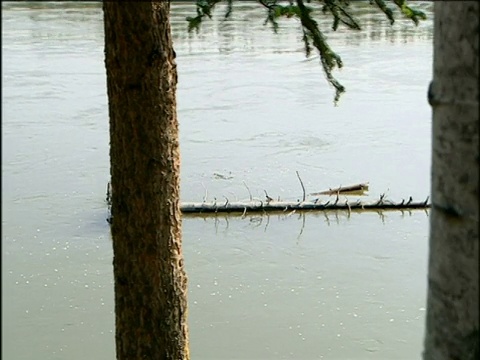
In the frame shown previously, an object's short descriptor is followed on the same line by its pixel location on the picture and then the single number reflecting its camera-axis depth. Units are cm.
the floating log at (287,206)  1575
